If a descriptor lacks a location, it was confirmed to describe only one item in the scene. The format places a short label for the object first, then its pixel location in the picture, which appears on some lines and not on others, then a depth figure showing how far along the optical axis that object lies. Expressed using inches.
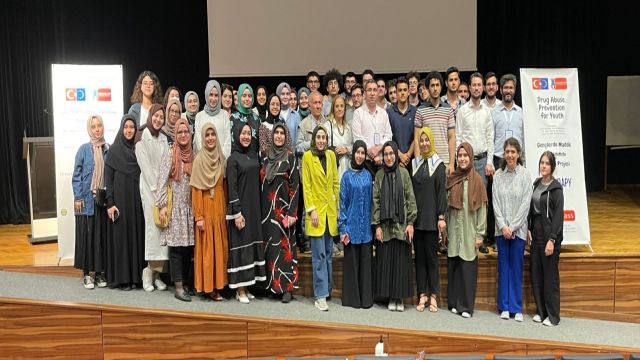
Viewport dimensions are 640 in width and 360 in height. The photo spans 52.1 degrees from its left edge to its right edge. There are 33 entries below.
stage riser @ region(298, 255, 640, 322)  203.5
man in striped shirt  200.4
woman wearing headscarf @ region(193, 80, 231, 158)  187.3
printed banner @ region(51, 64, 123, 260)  213.8
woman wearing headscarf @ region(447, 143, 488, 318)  189.0
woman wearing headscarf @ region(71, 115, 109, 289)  194.9
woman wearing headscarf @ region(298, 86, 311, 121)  214.5
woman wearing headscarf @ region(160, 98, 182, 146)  185.6
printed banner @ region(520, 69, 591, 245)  212.7
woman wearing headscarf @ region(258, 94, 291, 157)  189.8
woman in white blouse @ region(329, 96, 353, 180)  195.6
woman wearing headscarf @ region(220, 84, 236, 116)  197.9
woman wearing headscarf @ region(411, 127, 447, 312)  189.5
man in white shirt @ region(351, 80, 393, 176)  196.1
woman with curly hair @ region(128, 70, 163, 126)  195.3
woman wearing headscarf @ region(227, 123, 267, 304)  184.9
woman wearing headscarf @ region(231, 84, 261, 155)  190.1
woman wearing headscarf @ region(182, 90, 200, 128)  191.2
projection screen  289.6
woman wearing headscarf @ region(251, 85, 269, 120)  205.0
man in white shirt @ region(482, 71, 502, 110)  207.9
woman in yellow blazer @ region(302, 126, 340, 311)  188.1
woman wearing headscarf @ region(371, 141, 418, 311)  188.2
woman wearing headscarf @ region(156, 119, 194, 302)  184.4
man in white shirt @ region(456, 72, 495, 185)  202.5
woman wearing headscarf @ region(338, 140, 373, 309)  189.3
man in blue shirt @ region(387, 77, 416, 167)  201.8
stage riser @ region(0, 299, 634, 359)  177.3
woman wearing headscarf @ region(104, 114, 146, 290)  189.6
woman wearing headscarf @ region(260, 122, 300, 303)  188.2
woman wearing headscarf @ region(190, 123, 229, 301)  182.5
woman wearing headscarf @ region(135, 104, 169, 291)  185.5
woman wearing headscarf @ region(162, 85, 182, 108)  192.4
